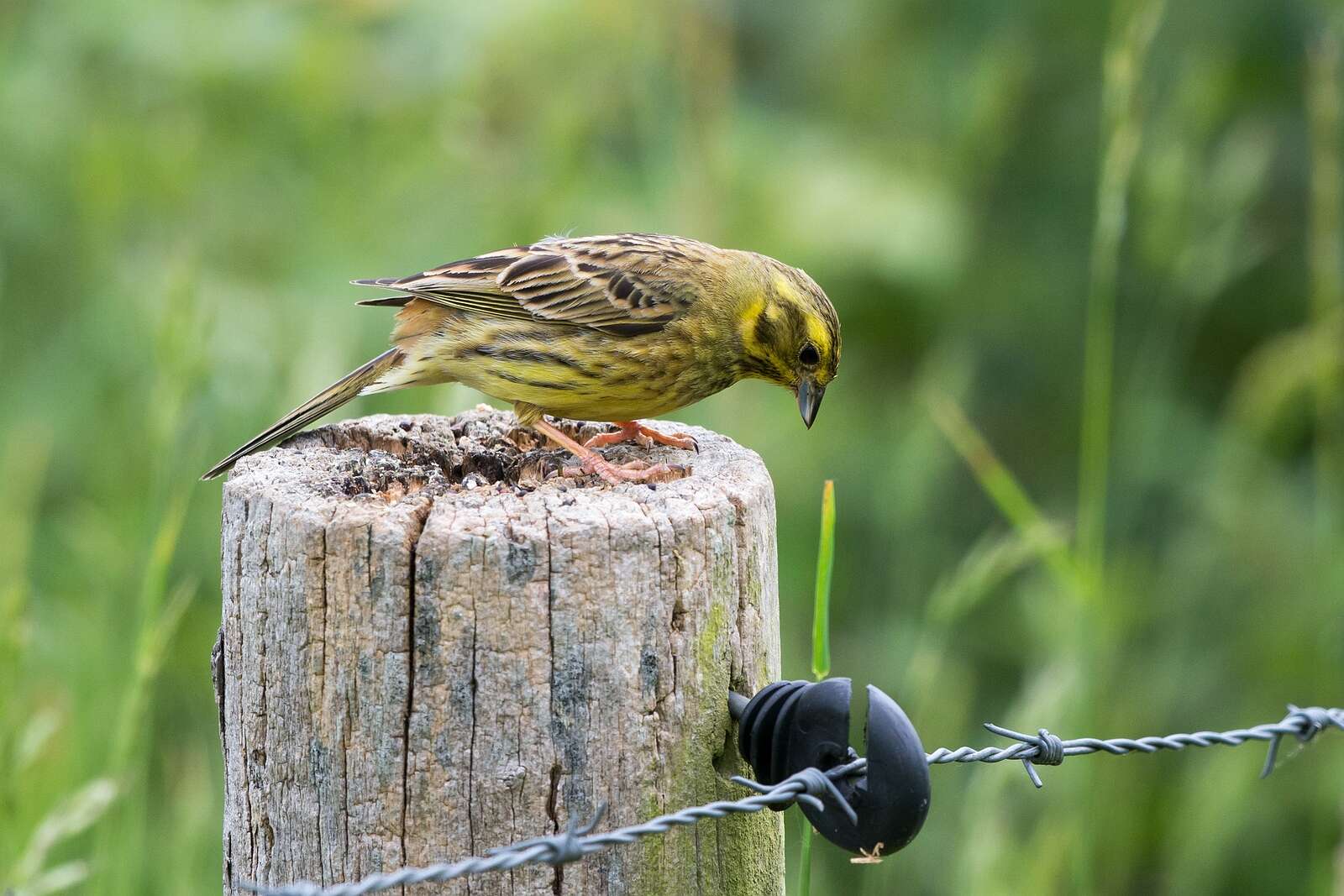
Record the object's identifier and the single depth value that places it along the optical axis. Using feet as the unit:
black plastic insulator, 16.14
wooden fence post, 15.46
